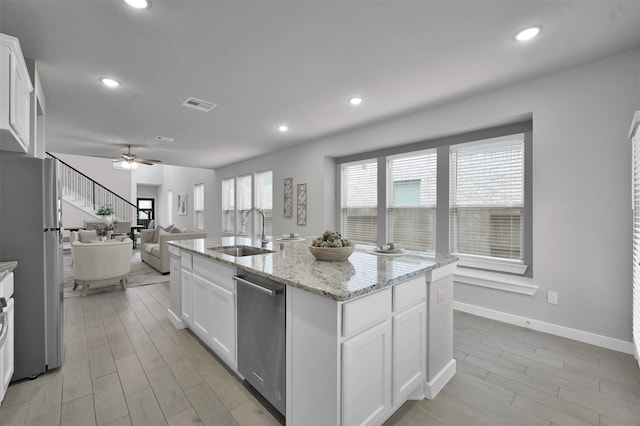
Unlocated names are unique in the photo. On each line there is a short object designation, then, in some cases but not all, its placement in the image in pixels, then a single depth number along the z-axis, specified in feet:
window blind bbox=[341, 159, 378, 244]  15.98
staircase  31.12
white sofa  18.11
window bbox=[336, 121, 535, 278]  10.87
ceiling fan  18.11
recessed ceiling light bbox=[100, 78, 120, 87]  9.57
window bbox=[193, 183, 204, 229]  31.14
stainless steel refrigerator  6.59
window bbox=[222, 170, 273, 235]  22.49
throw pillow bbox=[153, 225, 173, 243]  22.80
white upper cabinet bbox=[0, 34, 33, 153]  5.61
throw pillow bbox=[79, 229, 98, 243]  19.24
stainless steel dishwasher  5.35
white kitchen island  4.43
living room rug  14.47
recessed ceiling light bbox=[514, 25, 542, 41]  7.01
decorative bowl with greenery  6.65
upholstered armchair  13.40
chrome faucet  9.44
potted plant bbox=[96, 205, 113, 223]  30.79
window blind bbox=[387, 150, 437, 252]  13.48
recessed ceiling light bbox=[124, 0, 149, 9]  6.06
